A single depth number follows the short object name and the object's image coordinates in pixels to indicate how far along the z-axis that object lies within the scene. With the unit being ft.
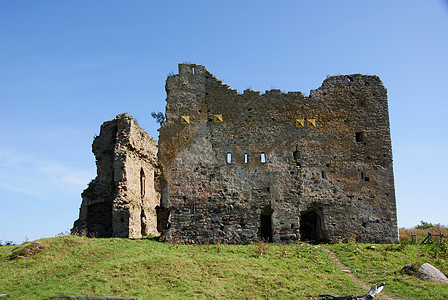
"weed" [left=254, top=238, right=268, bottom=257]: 54.24
